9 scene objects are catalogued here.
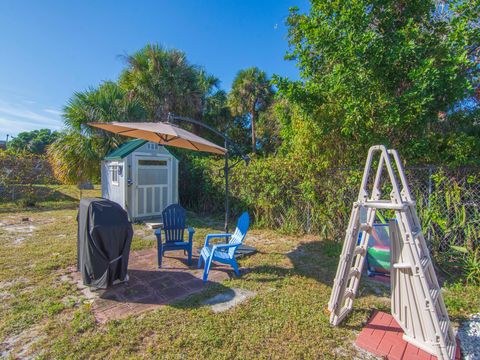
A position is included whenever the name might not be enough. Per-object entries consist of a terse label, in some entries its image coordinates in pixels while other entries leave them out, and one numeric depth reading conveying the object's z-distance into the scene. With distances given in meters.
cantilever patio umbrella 3.57
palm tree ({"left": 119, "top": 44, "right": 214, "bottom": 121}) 10.10
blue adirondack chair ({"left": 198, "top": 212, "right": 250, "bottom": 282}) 3.41
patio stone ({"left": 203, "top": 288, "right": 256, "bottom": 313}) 2.75
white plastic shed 6.71
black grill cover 2.84
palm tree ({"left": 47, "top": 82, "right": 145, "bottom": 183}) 7.99
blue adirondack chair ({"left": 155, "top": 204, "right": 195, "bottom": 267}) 3.94
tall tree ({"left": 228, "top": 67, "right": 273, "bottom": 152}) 14.84
